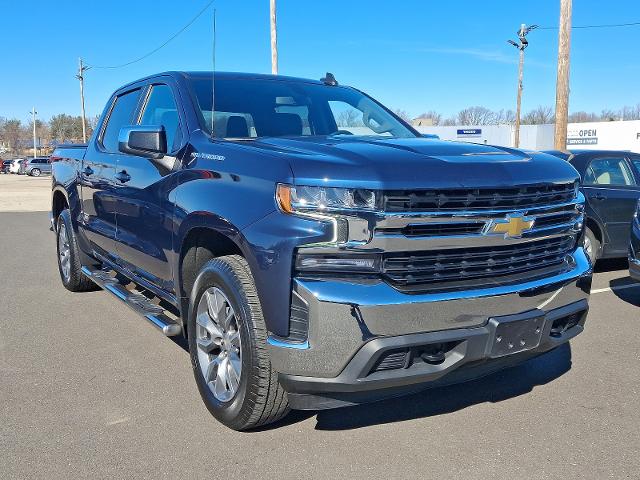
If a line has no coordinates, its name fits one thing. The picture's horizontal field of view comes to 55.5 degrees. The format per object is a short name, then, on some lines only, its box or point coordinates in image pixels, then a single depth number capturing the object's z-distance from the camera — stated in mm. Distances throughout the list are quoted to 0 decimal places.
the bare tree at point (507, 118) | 91856
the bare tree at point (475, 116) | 92356
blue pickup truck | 2660
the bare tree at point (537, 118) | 86062
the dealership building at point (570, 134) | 47344
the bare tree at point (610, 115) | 88975
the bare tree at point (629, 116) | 89012
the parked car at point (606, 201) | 7617
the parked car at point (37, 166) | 53500
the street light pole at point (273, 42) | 20688
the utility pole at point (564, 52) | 13766
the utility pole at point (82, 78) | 56125
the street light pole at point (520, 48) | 38781
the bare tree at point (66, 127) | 92188
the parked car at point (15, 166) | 57731
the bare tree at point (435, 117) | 94575
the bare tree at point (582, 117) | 97625
